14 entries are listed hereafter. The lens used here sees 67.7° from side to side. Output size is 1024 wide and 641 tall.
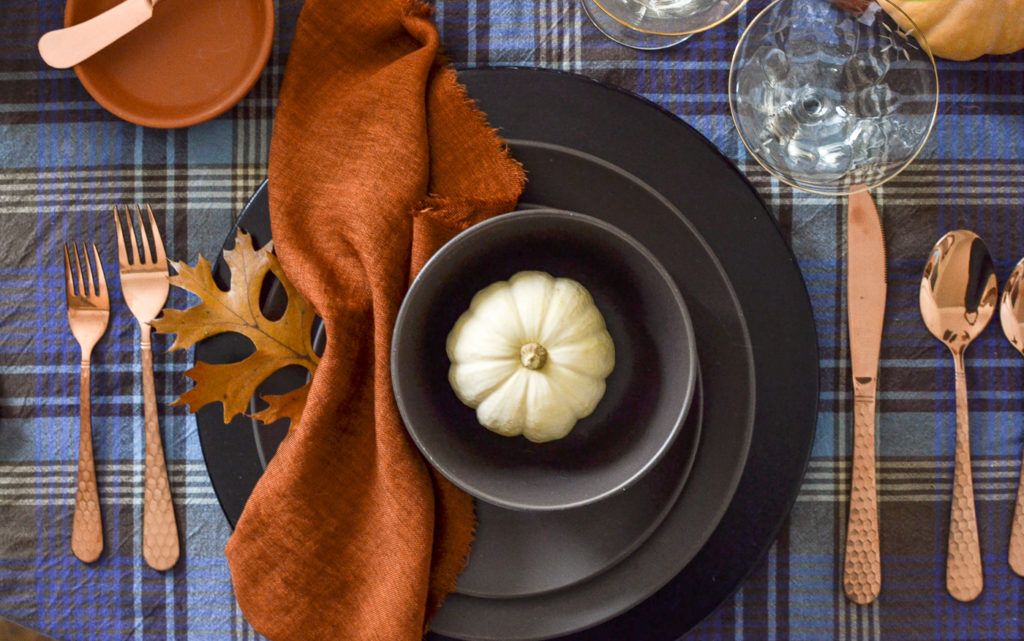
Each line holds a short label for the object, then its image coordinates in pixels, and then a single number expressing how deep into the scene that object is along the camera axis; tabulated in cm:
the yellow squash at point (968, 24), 74
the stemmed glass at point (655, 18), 73
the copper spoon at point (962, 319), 79
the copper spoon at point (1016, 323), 79
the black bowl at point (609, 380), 62
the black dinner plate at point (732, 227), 70
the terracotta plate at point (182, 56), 78
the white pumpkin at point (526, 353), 66
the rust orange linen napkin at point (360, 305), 68
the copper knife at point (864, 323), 77
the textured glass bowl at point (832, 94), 73
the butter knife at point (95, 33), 75
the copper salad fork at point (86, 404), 80
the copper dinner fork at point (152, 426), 79
